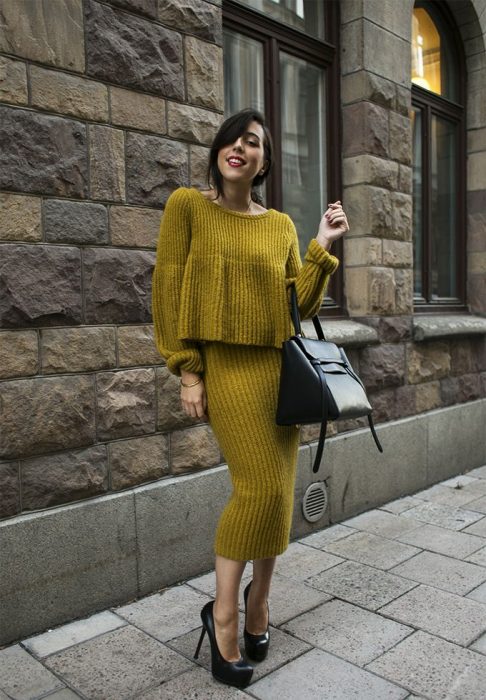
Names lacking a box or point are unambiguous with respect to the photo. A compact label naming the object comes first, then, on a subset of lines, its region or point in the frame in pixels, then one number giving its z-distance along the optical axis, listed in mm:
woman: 2488
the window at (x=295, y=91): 4551
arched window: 6105
